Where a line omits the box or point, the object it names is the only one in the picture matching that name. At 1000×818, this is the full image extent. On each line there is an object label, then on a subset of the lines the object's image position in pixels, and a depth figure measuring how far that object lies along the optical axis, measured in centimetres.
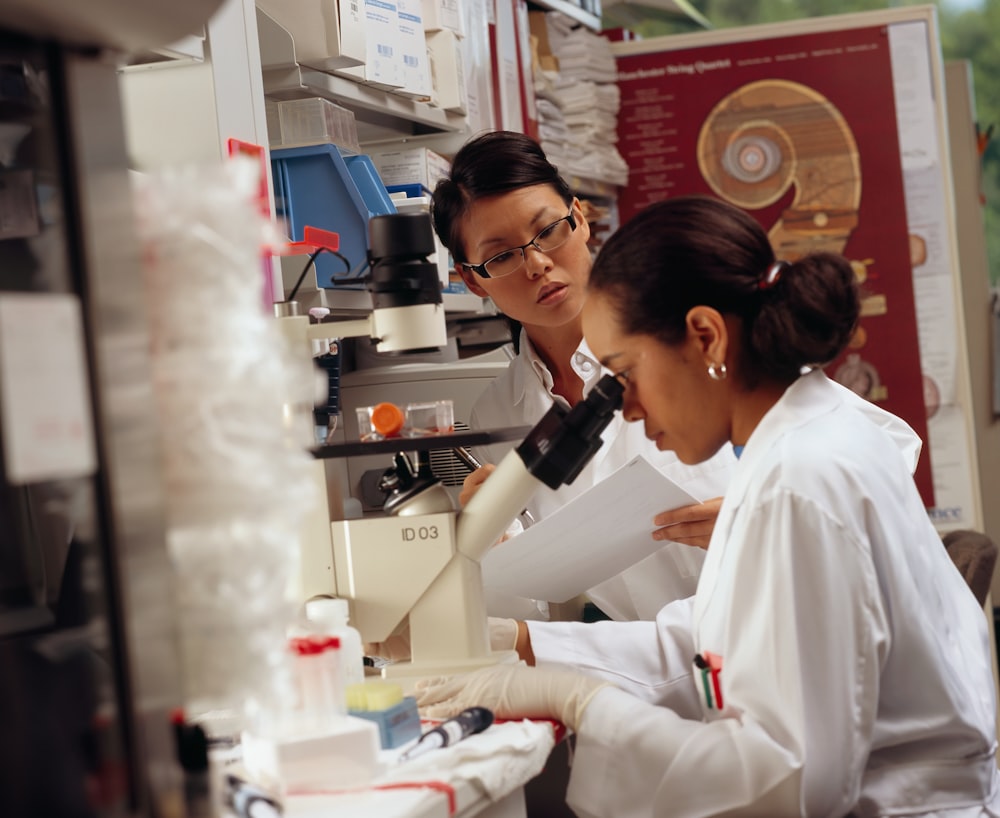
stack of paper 381
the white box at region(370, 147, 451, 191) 295
